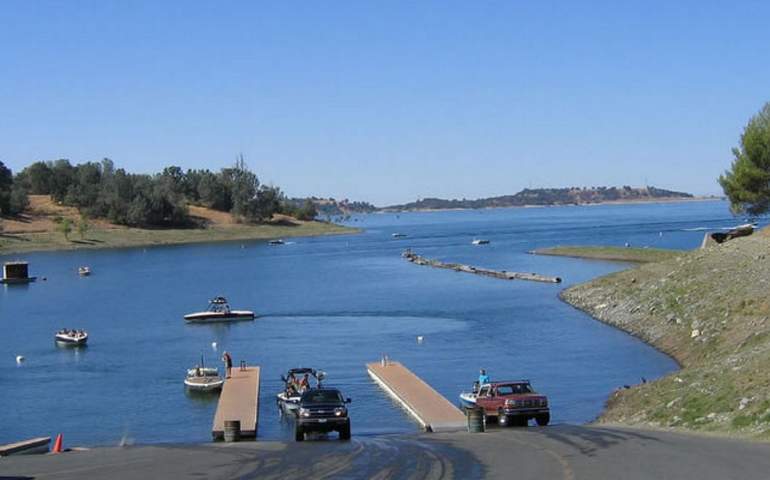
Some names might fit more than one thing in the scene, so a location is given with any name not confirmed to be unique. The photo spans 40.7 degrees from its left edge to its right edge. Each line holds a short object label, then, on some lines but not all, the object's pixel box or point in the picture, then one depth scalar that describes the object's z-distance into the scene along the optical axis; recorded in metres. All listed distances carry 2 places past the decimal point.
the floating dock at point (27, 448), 34.42
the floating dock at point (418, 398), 41.84
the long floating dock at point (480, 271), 119.52
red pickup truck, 38.62
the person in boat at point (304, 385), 48.91
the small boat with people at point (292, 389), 46.50
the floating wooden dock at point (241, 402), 42.09
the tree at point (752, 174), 91.69
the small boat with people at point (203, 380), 53.59
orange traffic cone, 35.46
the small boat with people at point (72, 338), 74.38
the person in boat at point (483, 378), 46.22
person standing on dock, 57.50
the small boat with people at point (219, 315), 90.25
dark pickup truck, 34.53
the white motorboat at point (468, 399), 43.79
